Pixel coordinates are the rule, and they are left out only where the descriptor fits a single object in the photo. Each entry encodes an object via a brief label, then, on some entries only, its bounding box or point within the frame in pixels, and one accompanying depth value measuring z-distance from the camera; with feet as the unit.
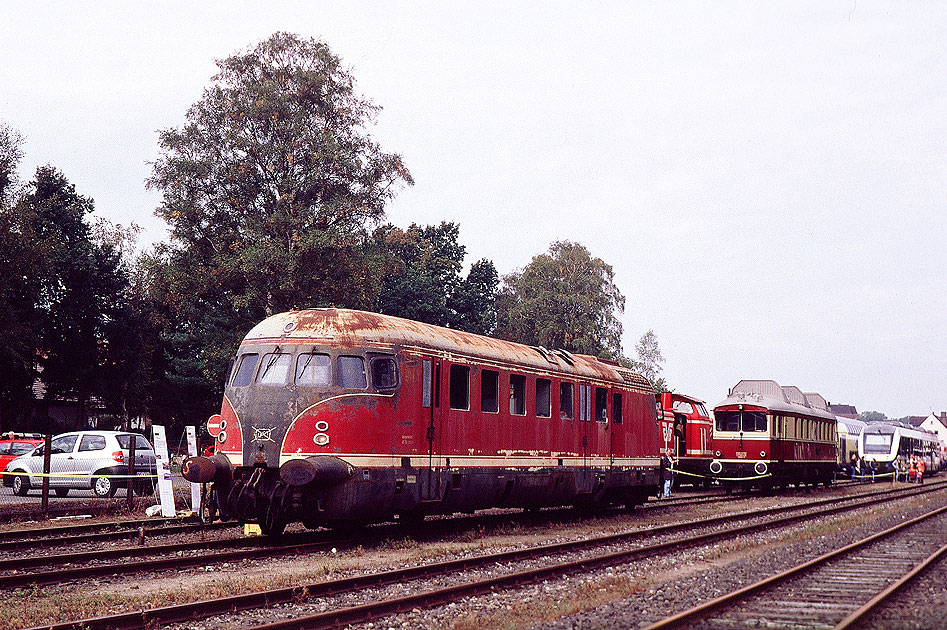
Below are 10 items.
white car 80.02
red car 104.38
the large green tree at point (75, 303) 169.17
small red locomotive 113.80
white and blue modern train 193.67
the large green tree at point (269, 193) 127.75
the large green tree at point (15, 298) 127.95
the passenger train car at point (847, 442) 188.89
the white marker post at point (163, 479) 63.16
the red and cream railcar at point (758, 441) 116.47
